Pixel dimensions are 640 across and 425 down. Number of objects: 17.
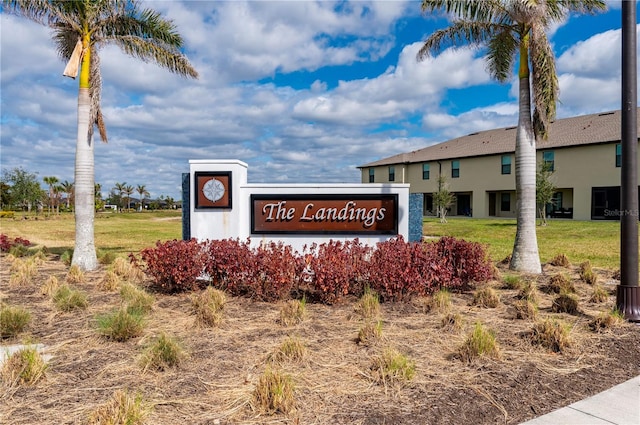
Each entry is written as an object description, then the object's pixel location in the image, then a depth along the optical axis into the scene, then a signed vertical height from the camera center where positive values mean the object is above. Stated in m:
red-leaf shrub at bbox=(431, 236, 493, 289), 8.12 -0.89
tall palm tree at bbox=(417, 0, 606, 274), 10.48 +3.75
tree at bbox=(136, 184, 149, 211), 98.00 +4.87
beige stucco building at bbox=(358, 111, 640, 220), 31.05 +3.71
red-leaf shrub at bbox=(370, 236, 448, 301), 7.13 -0.98
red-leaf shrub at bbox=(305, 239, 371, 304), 7.07 -0.95
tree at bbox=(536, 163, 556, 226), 27.38 +1.39
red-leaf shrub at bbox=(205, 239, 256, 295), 7.61 -0.92
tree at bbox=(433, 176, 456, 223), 33.13 +1.02
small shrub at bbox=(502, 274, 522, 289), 8.65 -1.40
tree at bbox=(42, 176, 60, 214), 57.16 +4.83
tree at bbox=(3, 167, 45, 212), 50.50 +3.02
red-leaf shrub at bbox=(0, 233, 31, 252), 15.31 -1.02
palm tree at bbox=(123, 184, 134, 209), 93.50 +4.83
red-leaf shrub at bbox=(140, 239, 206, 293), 7.75 -0.87
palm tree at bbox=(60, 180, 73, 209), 68.94 +4.12
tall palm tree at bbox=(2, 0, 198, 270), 10.85 +4.29
